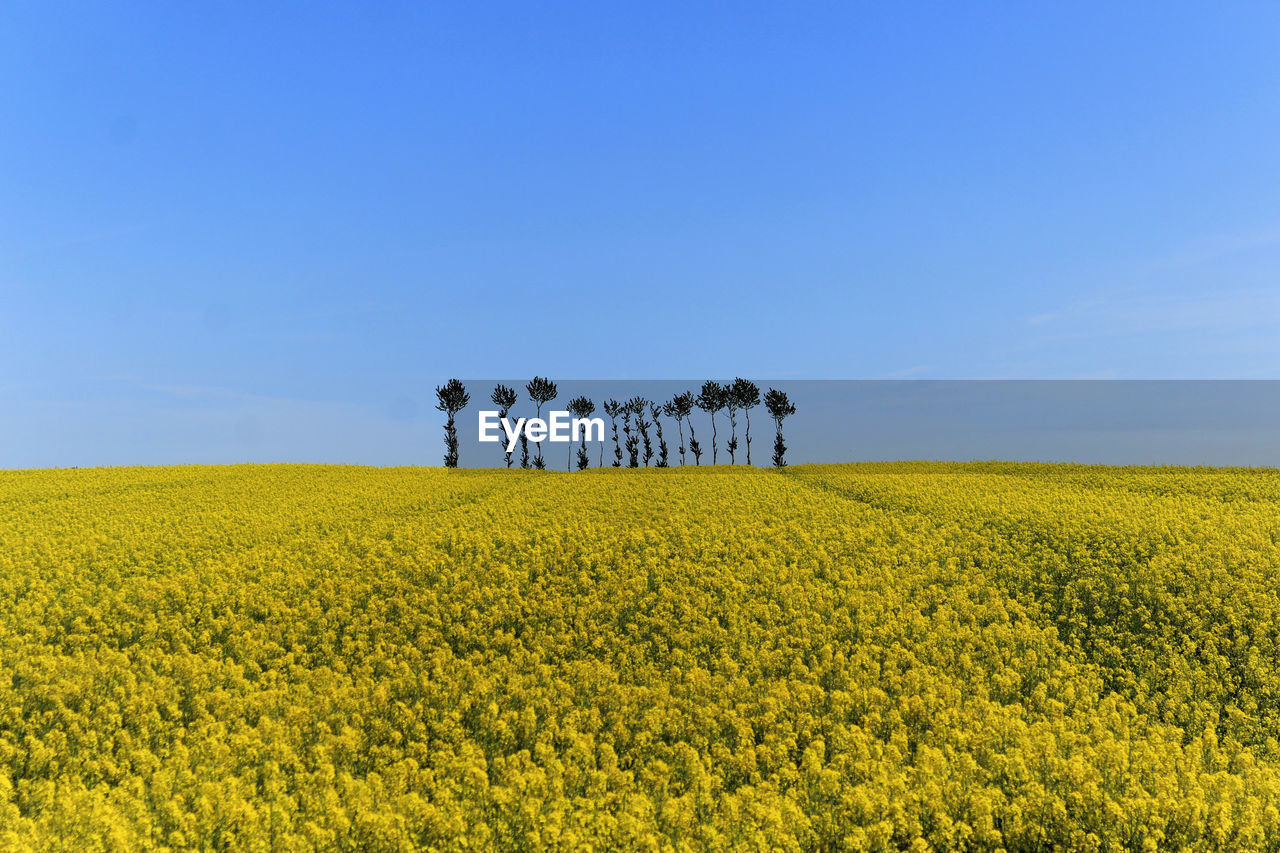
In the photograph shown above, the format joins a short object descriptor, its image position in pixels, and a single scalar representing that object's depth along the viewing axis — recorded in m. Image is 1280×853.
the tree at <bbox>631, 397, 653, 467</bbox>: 101.12
